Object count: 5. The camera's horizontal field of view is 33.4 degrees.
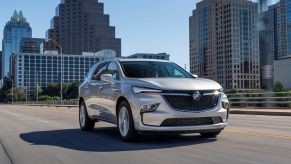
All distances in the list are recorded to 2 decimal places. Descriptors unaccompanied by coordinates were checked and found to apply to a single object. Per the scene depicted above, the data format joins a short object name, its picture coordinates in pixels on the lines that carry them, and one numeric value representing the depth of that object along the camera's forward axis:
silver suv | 8.79
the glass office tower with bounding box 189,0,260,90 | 111.31
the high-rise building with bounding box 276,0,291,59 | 178.75
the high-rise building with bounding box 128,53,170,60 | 100.49
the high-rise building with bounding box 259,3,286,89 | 163.00
